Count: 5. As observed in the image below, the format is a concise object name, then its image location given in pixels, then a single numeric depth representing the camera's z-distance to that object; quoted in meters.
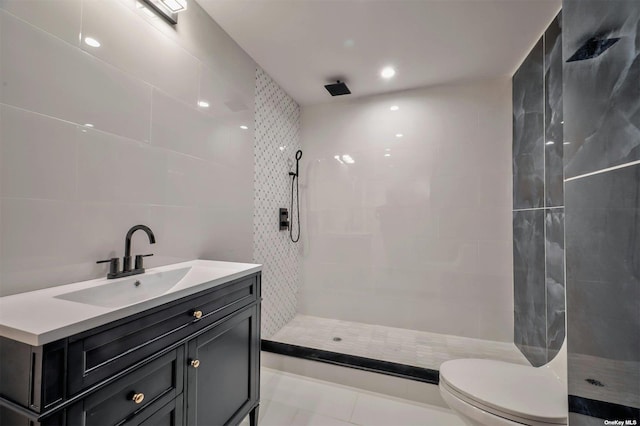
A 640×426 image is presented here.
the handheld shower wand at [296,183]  2.83
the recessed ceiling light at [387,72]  2.25
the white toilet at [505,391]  1.09
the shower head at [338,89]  2.45
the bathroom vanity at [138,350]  0.64
